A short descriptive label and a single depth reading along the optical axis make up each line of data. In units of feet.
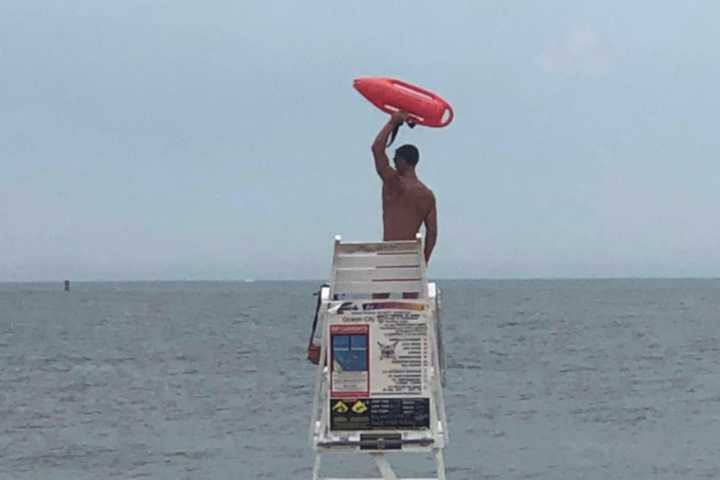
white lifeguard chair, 55.82
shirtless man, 59.96
